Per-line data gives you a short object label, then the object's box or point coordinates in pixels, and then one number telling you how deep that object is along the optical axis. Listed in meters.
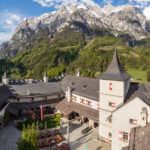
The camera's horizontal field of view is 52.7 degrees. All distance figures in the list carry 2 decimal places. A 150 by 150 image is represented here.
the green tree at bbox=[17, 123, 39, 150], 19.42
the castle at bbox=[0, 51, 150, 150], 21.20
